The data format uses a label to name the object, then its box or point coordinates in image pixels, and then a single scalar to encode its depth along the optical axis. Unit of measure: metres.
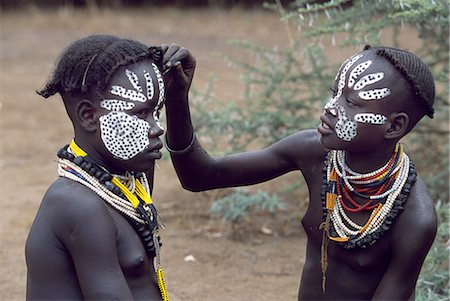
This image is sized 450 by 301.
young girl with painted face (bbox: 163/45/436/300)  4.89
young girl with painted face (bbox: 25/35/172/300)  4.37
